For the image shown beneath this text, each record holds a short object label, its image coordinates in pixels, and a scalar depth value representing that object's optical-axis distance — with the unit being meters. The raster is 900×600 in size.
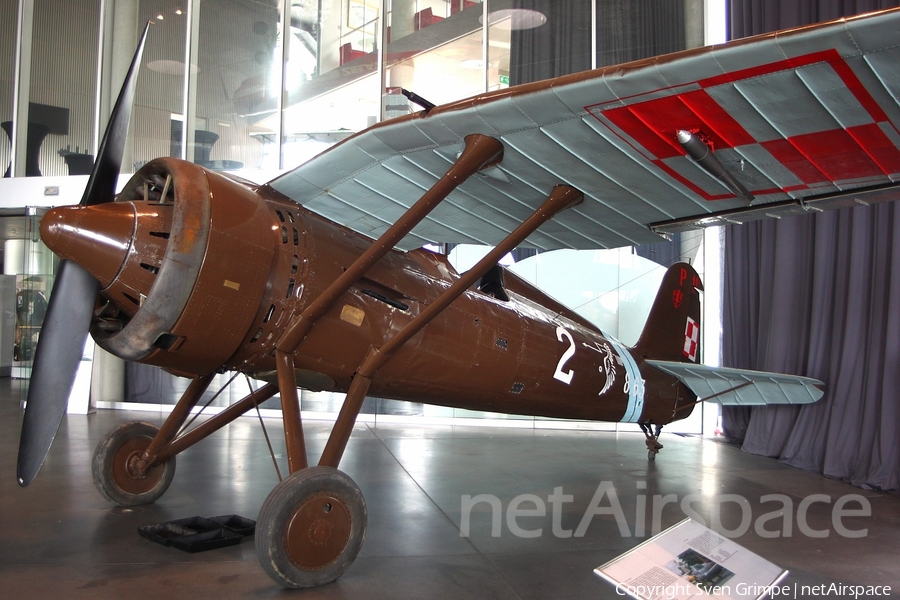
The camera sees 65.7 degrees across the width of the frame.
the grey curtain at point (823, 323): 6.31
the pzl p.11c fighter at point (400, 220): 3.29
